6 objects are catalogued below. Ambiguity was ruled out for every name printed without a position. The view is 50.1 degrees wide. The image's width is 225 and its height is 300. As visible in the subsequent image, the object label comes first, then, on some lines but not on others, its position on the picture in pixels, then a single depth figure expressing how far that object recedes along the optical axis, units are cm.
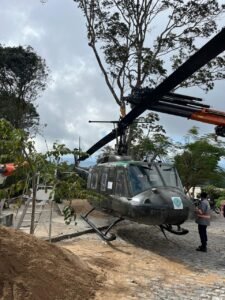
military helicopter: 622
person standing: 677
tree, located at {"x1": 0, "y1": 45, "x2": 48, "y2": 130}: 1831
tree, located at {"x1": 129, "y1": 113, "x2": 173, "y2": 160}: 1286
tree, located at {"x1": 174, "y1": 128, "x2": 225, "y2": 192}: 1200
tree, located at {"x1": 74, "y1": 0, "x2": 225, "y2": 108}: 1219
